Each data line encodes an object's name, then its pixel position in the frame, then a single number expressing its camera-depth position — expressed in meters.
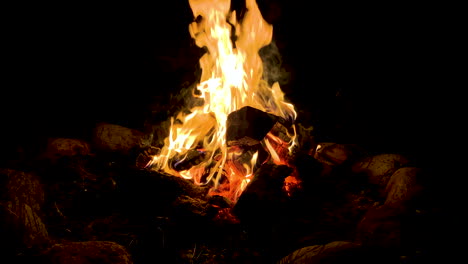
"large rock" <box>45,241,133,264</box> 2.21
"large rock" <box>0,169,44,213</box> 3.18
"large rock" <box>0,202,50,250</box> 2.62
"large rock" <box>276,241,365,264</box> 2.16
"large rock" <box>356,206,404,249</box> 2.66
